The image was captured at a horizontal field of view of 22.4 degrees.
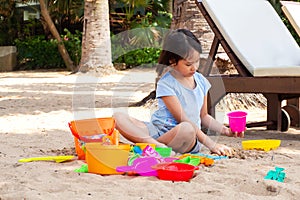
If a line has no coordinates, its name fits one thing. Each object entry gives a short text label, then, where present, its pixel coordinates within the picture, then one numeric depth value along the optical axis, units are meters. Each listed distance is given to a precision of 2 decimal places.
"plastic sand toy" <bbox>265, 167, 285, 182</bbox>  4.01
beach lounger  6.13
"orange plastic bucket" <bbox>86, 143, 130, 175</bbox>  4.21
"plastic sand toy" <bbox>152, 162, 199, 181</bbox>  3.95
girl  5.01
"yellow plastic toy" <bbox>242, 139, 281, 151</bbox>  5.47
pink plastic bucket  5.50
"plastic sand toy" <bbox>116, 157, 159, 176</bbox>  4.17
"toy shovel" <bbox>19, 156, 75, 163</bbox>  4.75
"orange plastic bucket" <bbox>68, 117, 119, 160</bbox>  4.88
